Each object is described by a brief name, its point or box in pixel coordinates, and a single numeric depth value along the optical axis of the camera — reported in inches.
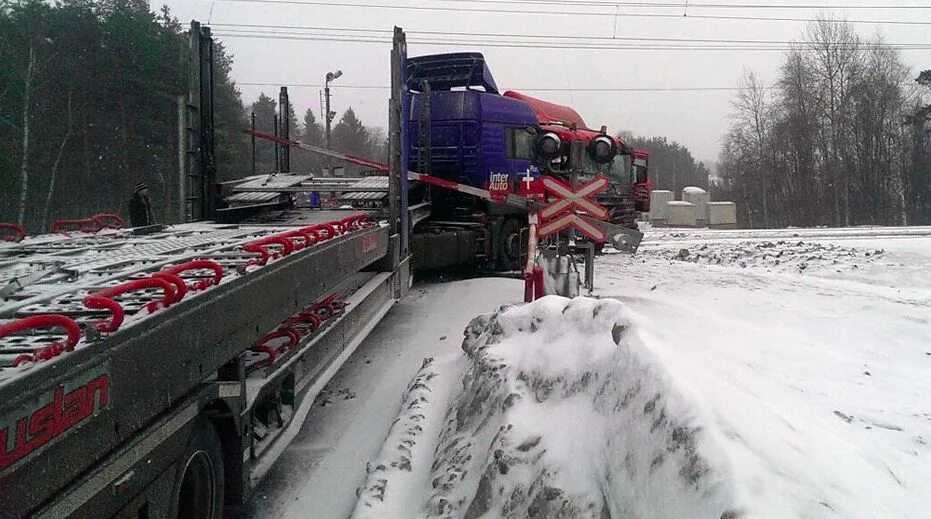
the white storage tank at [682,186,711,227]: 1641.2
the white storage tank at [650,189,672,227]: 1808.6
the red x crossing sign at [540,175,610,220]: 349.7
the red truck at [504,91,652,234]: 540.7
